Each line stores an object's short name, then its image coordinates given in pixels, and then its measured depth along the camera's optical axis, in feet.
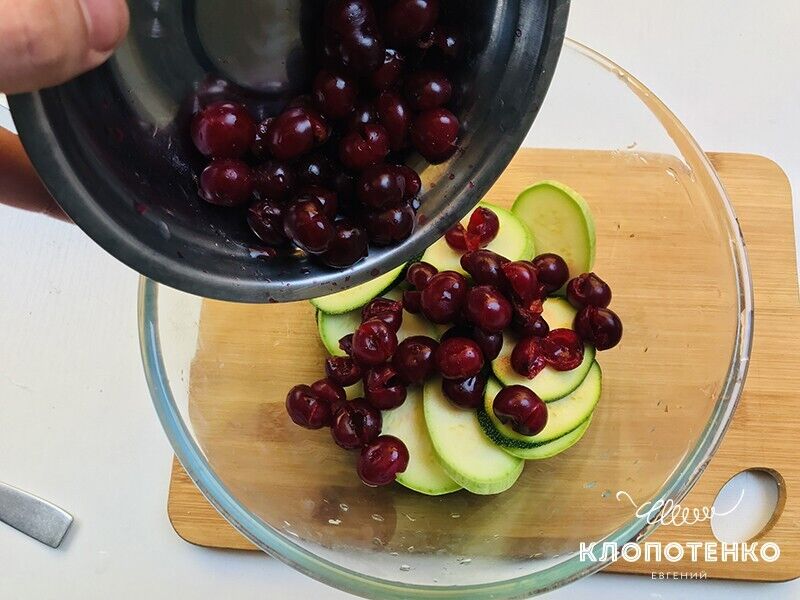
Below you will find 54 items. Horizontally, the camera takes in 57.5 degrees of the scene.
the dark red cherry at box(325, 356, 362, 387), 1.03
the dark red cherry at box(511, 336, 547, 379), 0.99
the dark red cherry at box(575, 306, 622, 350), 1.02
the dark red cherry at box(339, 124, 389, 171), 0.76
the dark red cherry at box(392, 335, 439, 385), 0.99
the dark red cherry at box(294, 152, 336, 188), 0.78
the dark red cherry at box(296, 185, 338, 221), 0.76
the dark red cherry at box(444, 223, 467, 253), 1.10
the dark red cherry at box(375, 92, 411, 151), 0.77
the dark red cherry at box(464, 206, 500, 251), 1.09
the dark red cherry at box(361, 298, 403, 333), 1.01
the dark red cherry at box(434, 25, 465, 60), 0.77
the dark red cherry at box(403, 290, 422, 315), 1.05
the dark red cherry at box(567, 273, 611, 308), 1.04
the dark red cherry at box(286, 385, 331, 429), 1.01
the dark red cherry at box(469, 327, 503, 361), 1.00
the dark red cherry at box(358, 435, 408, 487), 0.97
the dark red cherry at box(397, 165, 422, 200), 0.77
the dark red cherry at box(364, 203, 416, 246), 0.75
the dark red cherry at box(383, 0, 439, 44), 0.71
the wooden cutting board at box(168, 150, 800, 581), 1.08
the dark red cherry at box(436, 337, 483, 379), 0.96
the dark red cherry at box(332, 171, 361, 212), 0.79
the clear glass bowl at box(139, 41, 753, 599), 0.99
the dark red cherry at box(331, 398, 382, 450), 0.99
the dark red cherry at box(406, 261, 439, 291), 1.05
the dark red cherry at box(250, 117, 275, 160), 0.79
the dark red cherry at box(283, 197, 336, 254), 0.71
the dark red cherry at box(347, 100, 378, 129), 0.78
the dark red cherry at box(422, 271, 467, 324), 1.00
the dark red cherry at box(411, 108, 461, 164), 0.76
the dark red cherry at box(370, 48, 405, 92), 0.77
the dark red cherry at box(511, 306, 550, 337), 1.01
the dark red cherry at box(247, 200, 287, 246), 0.76
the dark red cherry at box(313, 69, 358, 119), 0.75
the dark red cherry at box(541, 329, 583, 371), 1.01
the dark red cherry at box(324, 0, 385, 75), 0.71
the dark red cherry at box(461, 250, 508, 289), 1.01
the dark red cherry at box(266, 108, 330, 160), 0.74
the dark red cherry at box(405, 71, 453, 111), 0.77
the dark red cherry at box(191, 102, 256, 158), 0.74
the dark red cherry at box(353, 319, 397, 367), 0.97
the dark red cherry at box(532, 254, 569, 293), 1.07
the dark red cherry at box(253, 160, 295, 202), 0.77
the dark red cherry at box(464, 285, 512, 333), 0.97
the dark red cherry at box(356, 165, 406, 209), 0.74
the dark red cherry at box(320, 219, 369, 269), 0.74
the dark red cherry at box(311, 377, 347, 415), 1.03
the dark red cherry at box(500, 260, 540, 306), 1.00
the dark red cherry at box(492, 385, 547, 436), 0.93
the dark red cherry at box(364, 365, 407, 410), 0.99
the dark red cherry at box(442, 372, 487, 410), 0.99
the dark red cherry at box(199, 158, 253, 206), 0.73
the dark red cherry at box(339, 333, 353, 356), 1.05
